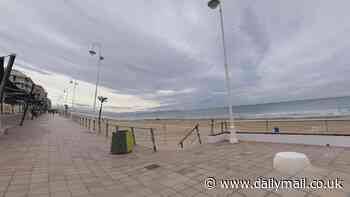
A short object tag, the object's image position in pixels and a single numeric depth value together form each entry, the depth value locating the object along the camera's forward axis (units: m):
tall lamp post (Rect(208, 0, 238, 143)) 6.85
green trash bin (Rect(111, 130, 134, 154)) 5.94
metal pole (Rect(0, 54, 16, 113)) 7.08
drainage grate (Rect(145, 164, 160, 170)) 4.25
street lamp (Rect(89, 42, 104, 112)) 16.19
